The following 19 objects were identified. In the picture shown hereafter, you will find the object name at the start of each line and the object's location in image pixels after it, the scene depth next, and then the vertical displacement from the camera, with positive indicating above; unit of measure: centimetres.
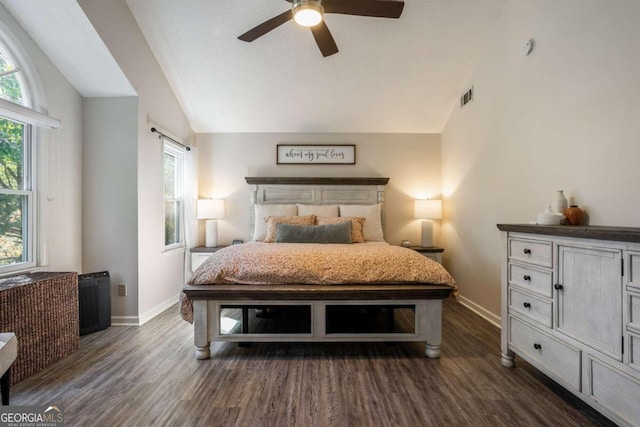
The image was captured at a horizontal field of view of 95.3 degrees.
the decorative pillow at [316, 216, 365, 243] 348 -11
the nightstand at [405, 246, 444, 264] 380 -51
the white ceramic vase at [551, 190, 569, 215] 209 +7
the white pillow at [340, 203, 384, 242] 382 -4
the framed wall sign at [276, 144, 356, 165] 429 +87
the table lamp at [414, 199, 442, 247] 399 -2
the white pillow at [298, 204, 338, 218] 392 +4
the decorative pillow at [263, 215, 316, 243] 347 -10
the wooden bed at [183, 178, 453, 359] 220 -69
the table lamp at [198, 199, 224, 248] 406 -2
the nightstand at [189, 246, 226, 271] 385 -54
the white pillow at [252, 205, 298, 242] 381 +2
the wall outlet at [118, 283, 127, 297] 290 -76
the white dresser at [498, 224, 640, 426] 134 -53
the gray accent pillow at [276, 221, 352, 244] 314 -22
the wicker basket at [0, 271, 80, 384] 191 -72
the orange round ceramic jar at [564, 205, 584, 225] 199 -2
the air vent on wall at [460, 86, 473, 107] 342 +139
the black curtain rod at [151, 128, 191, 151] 317 +90
